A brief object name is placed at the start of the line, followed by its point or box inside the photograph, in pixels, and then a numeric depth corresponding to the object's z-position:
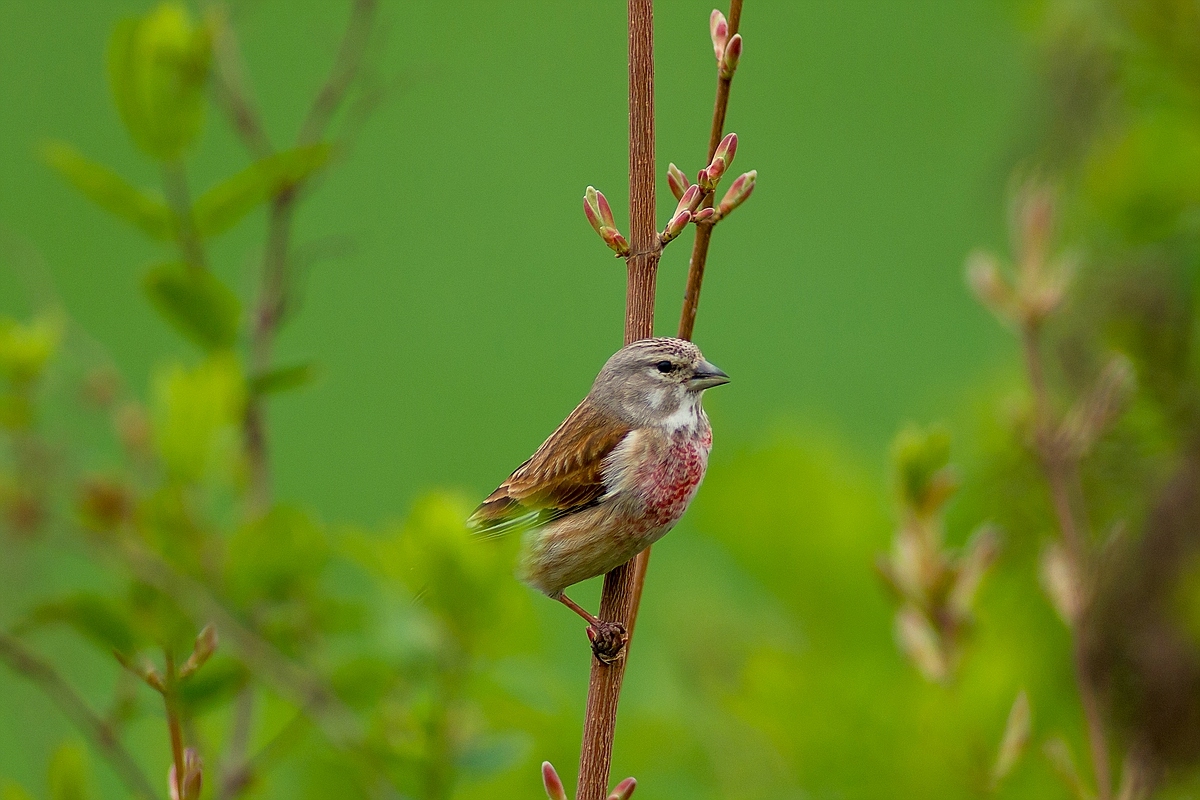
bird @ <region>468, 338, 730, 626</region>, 5.69
